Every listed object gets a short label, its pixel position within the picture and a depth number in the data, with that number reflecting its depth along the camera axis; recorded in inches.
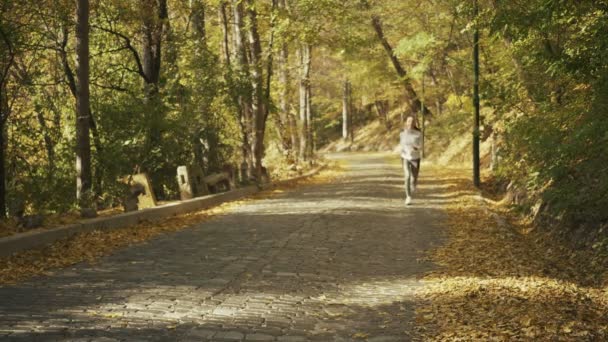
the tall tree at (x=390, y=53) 1408.7
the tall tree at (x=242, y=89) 750.5
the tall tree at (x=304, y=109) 1235.3
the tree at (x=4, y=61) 451.2
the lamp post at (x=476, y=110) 689.0
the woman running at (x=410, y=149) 571.8
